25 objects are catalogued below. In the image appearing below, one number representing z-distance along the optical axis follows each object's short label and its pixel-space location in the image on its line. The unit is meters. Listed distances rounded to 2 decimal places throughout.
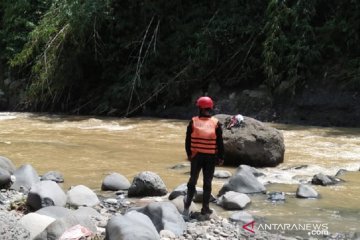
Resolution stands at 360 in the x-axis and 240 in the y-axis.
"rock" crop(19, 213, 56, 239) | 4.78
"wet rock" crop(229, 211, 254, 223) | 5.52
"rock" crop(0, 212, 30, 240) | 4.52
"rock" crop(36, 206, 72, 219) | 5.16
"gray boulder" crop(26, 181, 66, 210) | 5.70
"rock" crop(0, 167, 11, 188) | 6.65
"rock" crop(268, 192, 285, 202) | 6.42
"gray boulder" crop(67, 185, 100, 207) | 6.04
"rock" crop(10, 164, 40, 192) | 6.84
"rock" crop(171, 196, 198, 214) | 5.73
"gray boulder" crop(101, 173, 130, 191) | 7.00
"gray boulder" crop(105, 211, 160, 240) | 4.32
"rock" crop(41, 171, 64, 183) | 7.41
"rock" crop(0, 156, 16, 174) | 7.21
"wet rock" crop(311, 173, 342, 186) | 7.17
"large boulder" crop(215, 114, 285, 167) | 8.60
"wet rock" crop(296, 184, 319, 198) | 6.54
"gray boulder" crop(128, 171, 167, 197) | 6.63
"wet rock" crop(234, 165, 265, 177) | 7.09
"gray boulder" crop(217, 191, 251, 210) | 6.03
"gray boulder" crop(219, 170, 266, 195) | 6.71
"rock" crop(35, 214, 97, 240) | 4.56
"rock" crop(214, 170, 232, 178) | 7.75
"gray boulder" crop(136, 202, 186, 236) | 5.04
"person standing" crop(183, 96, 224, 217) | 5.47
